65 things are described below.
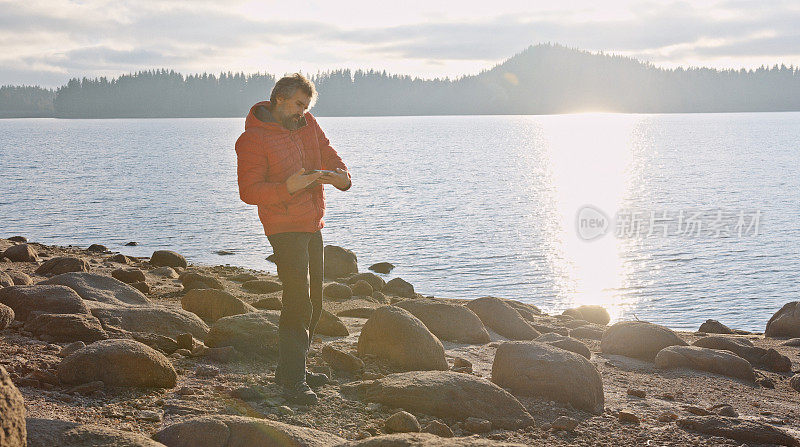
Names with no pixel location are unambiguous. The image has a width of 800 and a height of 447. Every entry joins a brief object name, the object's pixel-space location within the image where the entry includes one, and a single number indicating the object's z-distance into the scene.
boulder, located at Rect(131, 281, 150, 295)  13.23
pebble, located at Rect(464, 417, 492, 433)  6.46
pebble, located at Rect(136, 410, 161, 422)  5.73
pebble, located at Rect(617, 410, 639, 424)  7.23
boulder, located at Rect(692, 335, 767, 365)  11.38
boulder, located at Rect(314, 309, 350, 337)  9.77
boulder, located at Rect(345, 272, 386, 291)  17.58
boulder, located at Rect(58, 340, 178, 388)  6.28
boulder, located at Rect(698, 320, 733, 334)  15.88
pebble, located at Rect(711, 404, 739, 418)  7.69
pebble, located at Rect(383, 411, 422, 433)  6.11
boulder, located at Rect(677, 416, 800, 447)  6.95
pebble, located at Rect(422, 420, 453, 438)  6.21
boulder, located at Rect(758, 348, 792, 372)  11.12
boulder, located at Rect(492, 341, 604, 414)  7.48
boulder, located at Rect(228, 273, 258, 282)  17.16
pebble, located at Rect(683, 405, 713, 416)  7.67
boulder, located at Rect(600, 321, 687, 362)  10.96
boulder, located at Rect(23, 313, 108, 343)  7.56
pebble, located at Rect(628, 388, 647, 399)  8.35
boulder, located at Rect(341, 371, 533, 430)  6.68
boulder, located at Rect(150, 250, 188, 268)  19.41
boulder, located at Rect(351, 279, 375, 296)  16.09
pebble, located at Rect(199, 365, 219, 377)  7.04
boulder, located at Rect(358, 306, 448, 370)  8.20
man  5.82
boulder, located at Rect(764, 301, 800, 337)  14.78
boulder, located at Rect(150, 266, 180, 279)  16.72
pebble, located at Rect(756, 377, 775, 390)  9.94
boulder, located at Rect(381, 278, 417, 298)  17.66
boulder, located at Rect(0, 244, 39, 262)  16.14
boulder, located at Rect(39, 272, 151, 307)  9.42
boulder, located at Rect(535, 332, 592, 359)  10.22
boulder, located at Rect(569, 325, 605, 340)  13.20
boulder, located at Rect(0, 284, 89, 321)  8.16
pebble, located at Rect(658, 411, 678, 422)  7.35
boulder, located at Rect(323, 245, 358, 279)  19.73
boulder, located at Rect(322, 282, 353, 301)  14.96
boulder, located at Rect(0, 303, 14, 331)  7.60
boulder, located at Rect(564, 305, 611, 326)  16.97
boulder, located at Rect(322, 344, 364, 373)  7.80
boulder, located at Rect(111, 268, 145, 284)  14.02
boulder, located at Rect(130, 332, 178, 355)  7.71
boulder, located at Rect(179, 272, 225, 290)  13.89
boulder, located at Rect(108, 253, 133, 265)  19.56
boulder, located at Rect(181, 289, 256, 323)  10.09
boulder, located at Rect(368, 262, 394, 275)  23.36
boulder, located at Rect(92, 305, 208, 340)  8.26
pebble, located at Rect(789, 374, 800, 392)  10.01
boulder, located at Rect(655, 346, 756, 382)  10.12
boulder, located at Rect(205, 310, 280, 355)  7.94
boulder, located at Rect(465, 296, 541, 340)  12.05
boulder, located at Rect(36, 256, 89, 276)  13.56
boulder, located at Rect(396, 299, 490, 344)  10.52
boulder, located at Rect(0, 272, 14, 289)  9.95
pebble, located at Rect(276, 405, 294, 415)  6.18
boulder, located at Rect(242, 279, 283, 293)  15.11
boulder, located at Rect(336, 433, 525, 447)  4.66
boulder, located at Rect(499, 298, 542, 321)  15.01
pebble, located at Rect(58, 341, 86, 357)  6.99
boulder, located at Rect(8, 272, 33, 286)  10.65
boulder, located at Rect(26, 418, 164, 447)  4.62
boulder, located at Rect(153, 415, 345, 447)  5.20
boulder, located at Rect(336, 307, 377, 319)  12.13
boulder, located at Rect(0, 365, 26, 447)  3.70
